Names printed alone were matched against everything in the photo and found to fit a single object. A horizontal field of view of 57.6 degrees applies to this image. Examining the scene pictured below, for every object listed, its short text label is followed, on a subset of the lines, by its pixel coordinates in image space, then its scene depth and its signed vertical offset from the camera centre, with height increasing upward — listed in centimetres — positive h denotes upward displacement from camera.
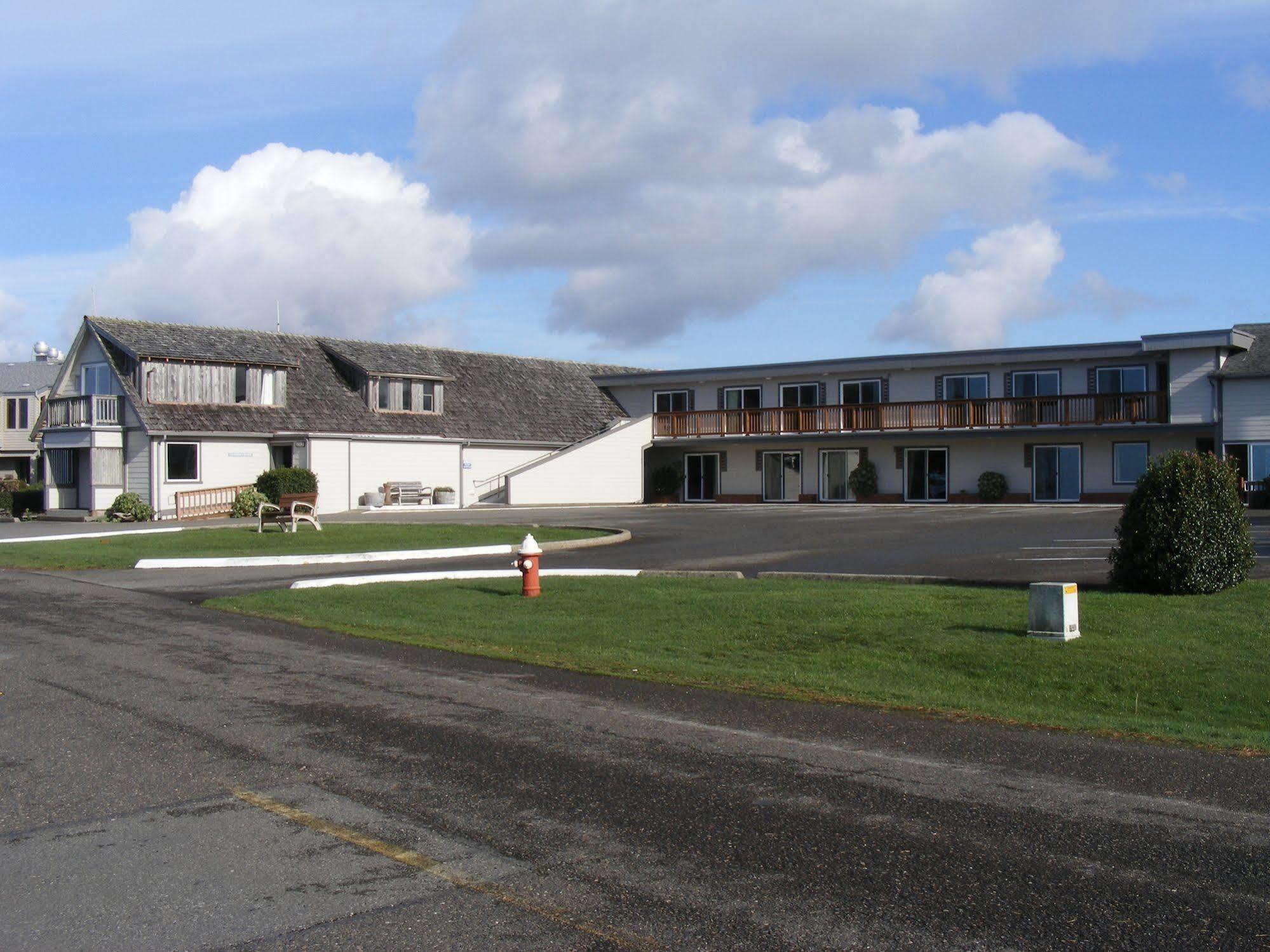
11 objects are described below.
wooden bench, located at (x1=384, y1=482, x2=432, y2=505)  4262 -6
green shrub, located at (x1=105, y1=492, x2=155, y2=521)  3756 -47
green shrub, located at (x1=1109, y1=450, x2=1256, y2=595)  1316 -57
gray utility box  1103 -125
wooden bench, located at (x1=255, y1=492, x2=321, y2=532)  2872 -52
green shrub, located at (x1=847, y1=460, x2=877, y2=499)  4453 +21
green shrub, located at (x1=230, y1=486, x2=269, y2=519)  3806 -34
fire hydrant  1561 -110
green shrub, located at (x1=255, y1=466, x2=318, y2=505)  3838 +38
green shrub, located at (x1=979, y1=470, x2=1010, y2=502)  4172 -12
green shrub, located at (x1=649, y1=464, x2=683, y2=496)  4878 +35
